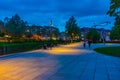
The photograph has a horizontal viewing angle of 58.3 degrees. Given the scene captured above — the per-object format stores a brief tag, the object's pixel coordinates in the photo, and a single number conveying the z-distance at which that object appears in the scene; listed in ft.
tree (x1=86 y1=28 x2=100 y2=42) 177.69
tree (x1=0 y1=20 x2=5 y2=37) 123.67
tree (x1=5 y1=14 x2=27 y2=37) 124.38
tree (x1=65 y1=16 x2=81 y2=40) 165.62
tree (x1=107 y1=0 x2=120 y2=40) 40.29
